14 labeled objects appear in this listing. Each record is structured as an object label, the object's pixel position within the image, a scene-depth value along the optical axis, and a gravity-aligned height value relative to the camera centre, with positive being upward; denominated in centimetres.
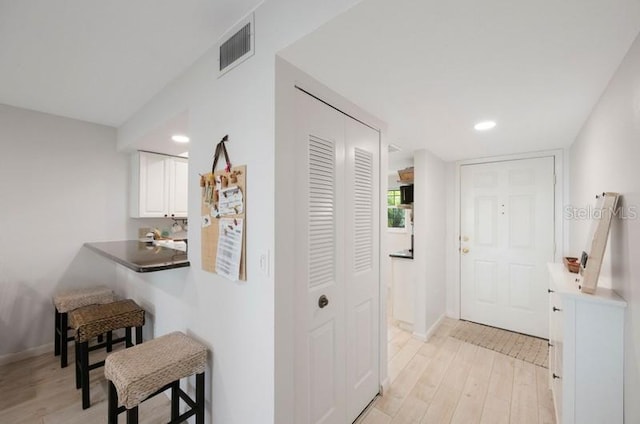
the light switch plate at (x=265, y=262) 122 -23
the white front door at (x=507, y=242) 299 -34
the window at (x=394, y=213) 501 +0
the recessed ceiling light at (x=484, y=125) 214 +74
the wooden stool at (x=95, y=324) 194 -88
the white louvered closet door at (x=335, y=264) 138 -32
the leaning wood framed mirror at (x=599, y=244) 127 -15
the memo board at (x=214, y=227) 134 -9
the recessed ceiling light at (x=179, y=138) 252 +73
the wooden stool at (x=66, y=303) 240 -87
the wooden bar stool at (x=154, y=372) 132 -85
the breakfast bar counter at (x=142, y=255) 160 -33
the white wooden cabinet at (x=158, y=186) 301 +32
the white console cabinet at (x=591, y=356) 123 -70
